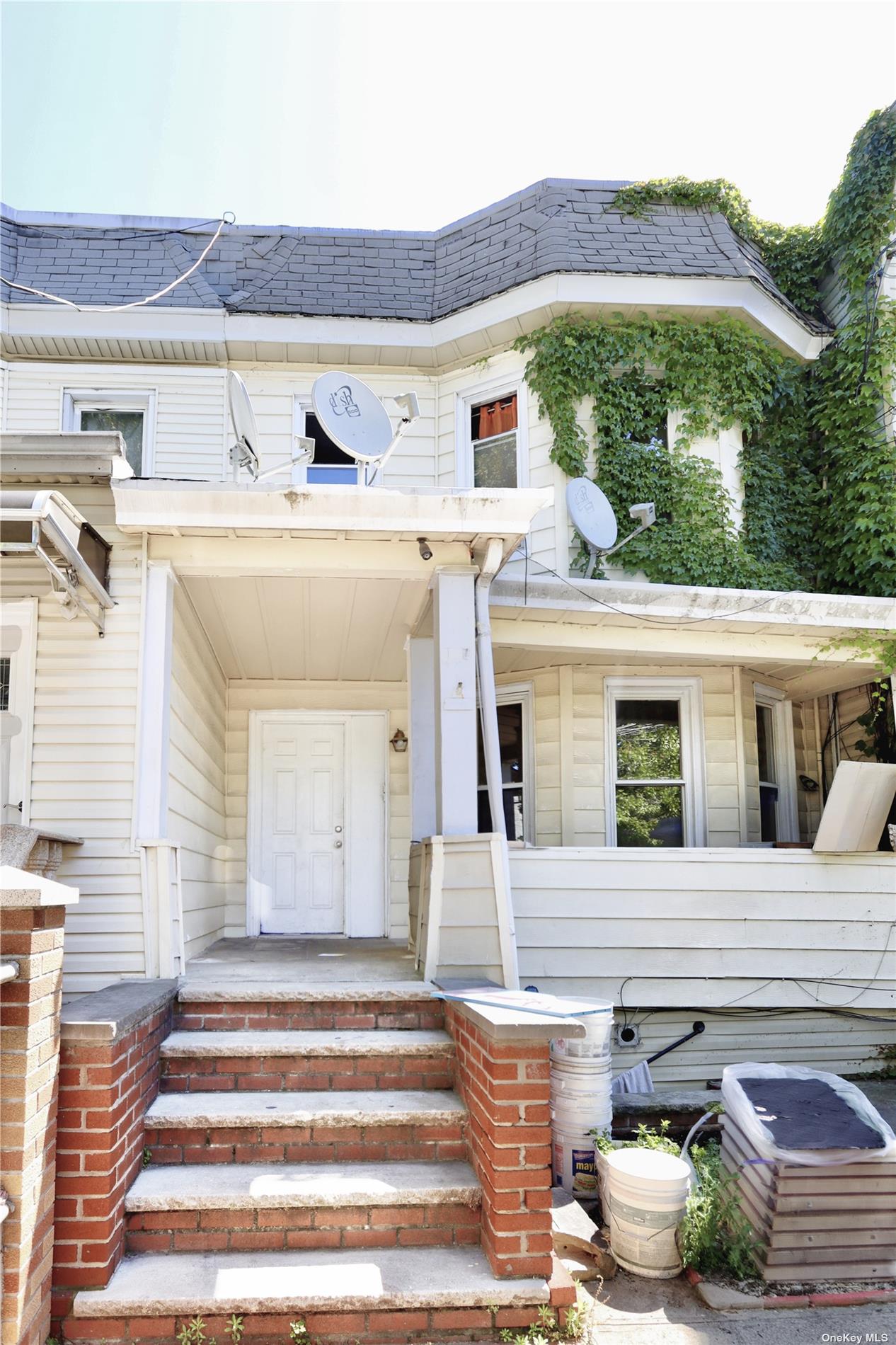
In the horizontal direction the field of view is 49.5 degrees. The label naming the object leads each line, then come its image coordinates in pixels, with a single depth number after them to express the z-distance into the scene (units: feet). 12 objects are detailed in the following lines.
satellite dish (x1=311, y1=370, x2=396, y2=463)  19.13
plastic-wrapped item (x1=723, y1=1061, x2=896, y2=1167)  13.05
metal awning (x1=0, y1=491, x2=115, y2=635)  13.97
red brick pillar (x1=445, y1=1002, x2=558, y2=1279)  11.44
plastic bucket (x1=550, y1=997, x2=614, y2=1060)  16.06
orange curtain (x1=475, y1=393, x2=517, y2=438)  29.01
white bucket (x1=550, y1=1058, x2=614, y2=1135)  15.88
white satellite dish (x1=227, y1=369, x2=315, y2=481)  19.12
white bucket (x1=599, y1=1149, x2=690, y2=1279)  12.88
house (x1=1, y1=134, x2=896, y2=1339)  17.11
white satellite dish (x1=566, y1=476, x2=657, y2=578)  23.32
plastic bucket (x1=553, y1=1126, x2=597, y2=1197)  15.37
